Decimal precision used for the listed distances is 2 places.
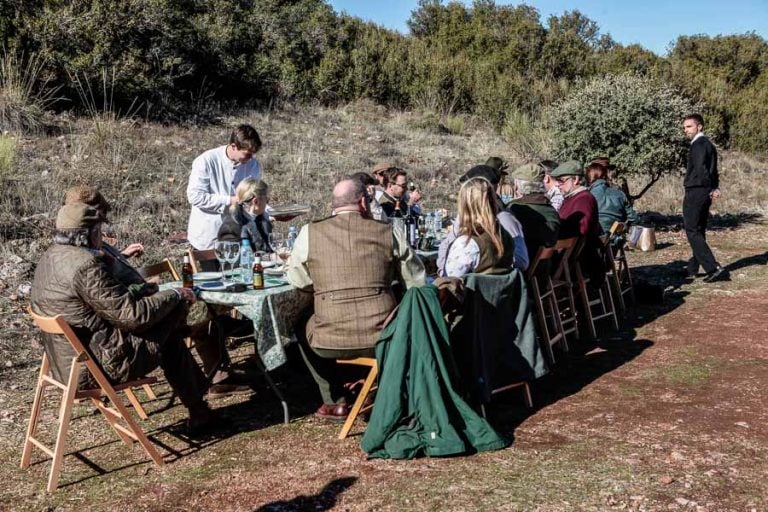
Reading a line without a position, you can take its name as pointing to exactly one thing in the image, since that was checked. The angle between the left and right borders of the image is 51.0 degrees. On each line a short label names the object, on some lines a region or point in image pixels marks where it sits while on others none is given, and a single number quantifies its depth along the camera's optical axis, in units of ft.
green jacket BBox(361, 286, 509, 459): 13.41
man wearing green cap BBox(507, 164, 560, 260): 19.22
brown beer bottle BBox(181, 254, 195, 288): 15.37
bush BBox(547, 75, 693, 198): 38.60
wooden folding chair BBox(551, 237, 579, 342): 21.40
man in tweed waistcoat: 14.03
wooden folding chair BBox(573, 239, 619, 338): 22.29
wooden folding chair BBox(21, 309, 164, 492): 12.72
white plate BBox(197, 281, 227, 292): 15.38
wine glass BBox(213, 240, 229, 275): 16.44
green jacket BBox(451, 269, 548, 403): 15.02
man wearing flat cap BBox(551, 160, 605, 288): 21.80
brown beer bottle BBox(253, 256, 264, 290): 15.35
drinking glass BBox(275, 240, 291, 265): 17.84
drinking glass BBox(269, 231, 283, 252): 19.17
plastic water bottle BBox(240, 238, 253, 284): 16.25
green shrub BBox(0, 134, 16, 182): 29.76
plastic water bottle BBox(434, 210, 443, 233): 23.11
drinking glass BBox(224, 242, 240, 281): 16.49
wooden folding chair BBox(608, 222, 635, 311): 24.48
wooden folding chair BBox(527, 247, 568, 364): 19.47
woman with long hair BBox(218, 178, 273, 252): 18.97
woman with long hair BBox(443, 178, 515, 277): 15.69
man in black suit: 28.17
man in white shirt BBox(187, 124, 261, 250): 19.72
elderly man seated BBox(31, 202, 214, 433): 12.91
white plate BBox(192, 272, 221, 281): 16.78
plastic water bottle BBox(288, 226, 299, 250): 19.31
